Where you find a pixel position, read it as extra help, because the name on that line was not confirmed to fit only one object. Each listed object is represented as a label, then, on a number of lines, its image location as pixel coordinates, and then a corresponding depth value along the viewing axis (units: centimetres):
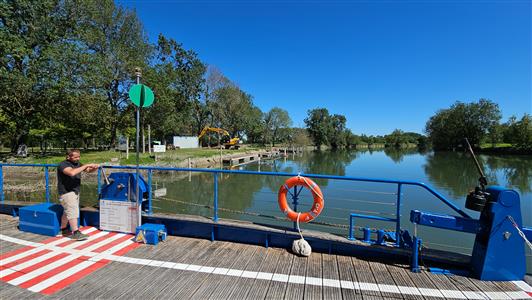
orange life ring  334
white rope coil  317
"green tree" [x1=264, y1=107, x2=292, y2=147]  6253
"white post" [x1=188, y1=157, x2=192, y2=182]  1701
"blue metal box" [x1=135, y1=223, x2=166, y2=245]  349
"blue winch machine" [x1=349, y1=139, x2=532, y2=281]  258
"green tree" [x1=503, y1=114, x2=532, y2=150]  4359
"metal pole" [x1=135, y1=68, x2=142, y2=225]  360
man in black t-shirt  354
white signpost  2506
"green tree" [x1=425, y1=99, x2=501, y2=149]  5406
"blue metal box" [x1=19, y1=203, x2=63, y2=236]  377
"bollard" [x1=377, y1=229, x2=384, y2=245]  317
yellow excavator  3734
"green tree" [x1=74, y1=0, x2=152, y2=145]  1855
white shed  3456
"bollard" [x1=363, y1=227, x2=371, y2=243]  319
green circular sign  358
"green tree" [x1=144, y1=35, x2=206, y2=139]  2283
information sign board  377
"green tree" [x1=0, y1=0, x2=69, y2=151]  1435
